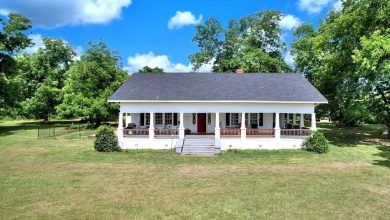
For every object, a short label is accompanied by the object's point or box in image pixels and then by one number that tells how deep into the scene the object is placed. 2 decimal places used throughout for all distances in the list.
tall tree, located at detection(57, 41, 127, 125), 42.31
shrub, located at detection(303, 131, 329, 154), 24.94
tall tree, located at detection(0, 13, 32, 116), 42.31
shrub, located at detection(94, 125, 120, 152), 25.27
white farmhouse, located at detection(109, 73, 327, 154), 26.69
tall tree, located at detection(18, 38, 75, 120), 51.72
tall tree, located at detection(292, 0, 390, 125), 28.14
